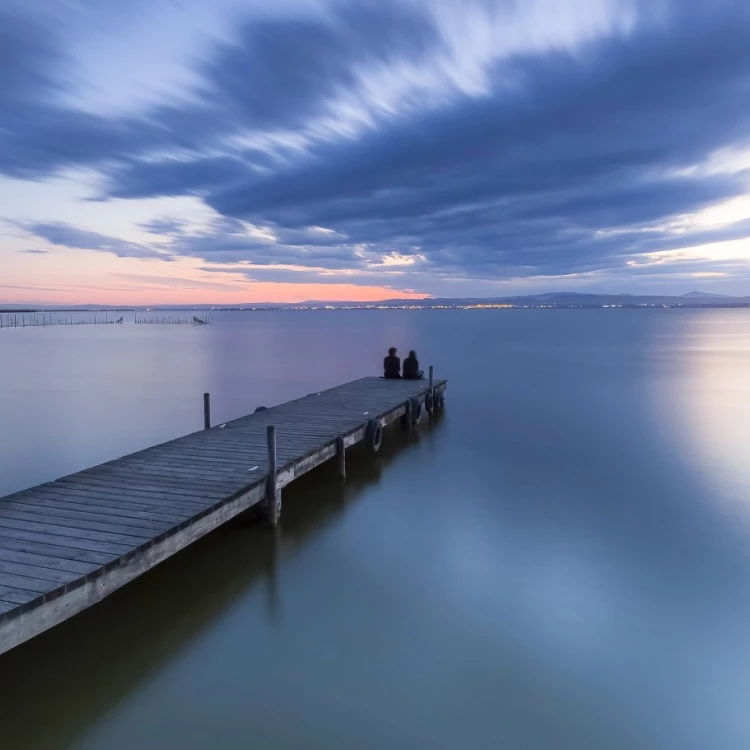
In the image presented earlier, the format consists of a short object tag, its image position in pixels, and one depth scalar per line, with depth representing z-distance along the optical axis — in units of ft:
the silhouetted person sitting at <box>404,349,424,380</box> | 66.49
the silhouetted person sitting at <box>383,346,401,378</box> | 66.80
